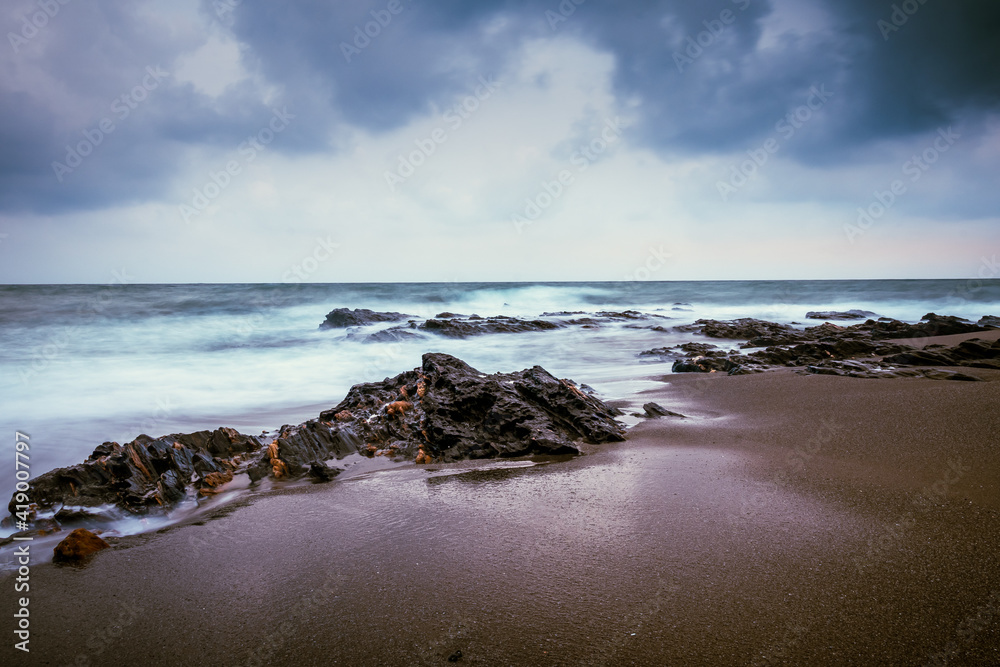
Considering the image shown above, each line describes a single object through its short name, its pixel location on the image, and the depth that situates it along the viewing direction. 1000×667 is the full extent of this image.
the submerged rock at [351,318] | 20.94
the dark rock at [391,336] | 16.62
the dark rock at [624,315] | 23.36
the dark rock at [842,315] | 22.52
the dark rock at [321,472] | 3.81
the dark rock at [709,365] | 8.47
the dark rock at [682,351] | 10.86
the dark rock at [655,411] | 5.32
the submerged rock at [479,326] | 17.48
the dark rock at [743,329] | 14.45
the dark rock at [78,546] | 2.51
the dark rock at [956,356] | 7.35
